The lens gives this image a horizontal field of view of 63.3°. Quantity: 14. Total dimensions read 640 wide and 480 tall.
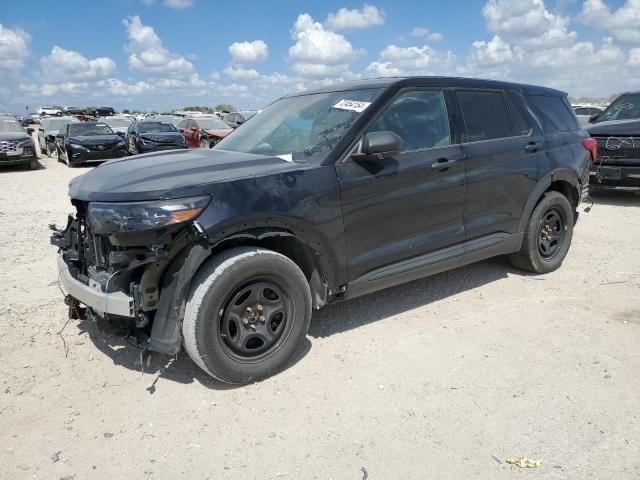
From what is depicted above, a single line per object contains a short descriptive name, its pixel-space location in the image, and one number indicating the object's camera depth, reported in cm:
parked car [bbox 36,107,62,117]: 5594
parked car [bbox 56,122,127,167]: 1641
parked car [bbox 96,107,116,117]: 5750
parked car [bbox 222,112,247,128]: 2838
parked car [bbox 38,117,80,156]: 2093
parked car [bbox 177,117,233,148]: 1900
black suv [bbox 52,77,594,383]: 306
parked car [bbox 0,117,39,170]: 1531
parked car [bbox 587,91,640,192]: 900
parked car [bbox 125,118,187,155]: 1698
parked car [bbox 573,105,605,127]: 2414
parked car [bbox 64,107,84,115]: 5503
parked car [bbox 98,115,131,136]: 2461
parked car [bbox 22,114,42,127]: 4975
